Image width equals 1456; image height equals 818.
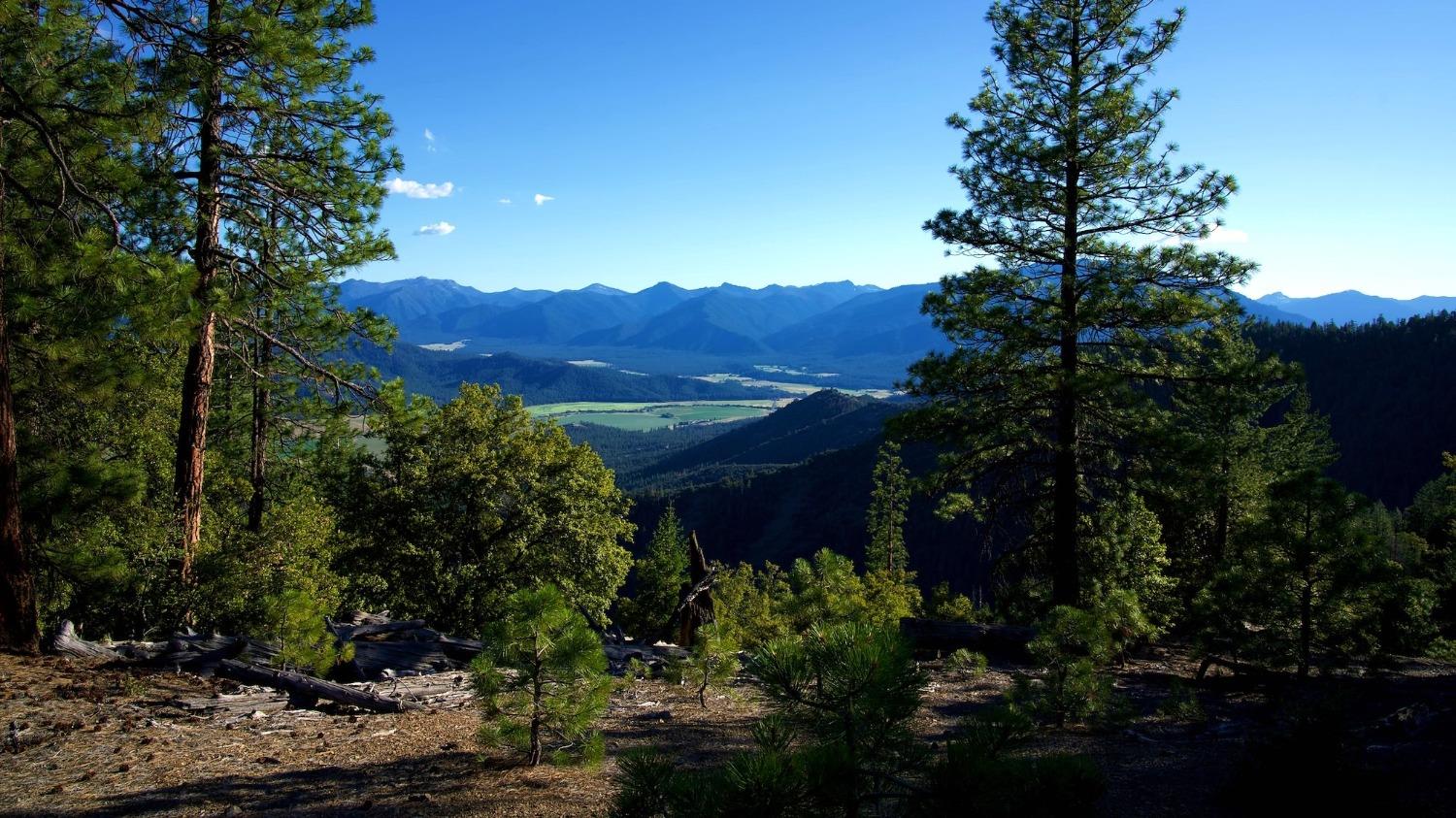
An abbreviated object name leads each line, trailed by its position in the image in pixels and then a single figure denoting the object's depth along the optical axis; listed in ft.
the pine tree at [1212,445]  35.19
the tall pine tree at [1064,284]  36.96
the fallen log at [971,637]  44.09
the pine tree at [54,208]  24.97
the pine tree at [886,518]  130.27
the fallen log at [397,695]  24.85
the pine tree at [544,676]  18.95
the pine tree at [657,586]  147.23
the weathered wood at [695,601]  48.32
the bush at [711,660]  29.60
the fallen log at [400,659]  31.71
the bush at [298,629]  25.21
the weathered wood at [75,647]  28.63
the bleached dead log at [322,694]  26.23
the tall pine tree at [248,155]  28.35
